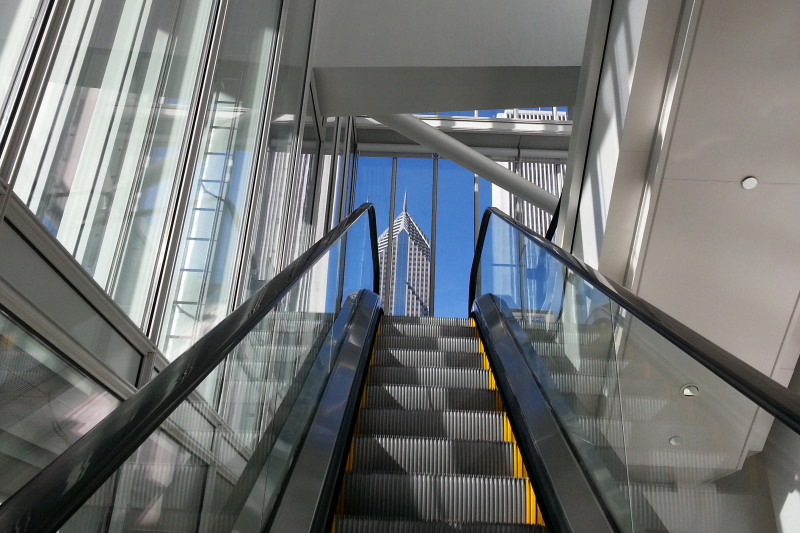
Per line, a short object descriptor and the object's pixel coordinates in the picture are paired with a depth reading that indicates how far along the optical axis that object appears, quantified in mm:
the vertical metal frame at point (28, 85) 2215
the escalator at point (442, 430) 1564
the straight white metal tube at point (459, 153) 10117
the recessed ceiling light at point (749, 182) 4930
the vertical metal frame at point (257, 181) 5191
